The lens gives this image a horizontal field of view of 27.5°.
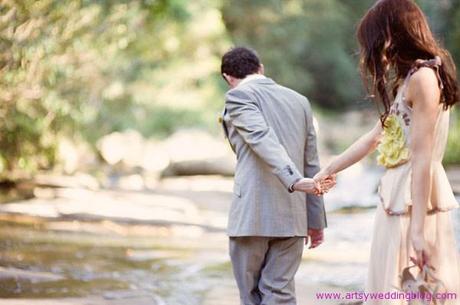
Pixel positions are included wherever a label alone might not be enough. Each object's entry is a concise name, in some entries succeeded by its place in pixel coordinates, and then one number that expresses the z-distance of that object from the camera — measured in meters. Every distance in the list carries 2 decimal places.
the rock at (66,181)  18.33
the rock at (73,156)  19.80
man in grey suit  5.04
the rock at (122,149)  25.00
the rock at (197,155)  23.66
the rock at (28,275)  8.09
